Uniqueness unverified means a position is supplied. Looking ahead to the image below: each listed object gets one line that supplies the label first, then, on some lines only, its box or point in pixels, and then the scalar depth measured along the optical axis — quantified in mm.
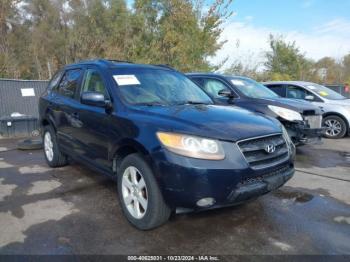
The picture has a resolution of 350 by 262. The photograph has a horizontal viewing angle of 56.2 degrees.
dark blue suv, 2822
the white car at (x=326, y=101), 8992
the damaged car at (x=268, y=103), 6059
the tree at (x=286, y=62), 27281
